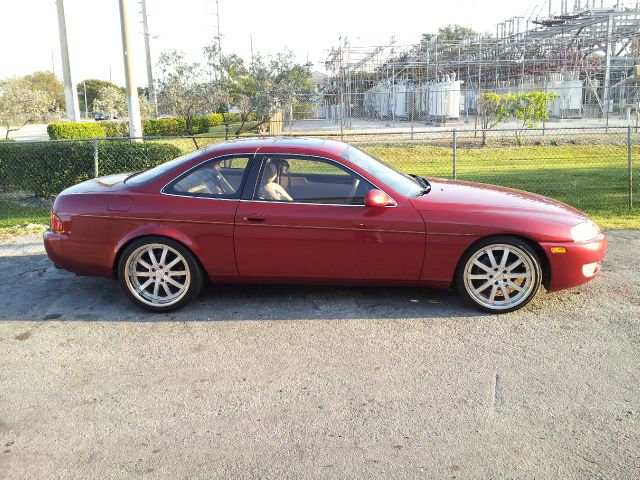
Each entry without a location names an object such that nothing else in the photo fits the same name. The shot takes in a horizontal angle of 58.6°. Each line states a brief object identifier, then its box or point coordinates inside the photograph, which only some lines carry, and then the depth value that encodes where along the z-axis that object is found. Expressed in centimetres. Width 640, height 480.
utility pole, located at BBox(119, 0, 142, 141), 1554
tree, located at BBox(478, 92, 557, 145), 2344
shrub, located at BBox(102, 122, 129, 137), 2405
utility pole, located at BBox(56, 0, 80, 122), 2509
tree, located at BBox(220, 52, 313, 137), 2133
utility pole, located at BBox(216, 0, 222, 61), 2378
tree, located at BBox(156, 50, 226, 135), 2381
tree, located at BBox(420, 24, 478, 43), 7112
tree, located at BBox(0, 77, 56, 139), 1797
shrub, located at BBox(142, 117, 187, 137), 2875
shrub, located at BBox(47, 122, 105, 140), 2012
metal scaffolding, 3688
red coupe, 473
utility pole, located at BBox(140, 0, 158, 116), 2664
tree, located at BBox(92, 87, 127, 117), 2875
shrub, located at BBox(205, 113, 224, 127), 3994
